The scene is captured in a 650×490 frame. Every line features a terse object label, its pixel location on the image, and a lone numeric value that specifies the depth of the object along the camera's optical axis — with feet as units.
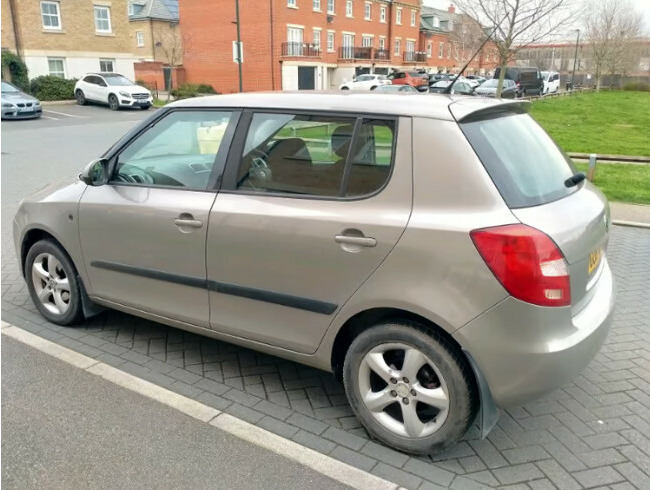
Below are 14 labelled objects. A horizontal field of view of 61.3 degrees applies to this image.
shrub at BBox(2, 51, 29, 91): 95.04
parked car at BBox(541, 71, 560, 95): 141.59
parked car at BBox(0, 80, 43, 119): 72.58
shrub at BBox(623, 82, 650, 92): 146.06
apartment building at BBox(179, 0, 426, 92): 128.16
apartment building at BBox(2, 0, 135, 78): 99.60
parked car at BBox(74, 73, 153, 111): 89.10
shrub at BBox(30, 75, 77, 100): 98.32
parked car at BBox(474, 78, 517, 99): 96.14
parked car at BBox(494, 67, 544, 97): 126.31
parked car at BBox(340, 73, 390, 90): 115.44
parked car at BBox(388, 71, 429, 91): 123.03
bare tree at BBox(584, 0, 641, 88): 144.15
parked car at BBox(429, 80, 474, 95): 83.53
